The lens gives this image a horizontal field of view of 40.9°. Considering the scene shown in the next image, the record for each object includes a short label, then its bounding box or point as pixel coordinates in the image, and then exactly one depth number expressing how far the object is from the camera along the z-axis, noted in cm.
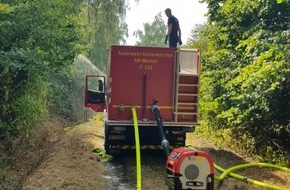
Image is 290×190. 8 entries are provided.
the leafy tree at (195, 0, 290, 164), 939
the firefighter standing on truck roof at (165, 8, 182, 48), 1171
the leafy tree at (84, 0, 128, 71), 3178
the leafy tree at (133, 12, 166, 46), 7125
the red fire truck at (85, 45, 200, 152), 1028
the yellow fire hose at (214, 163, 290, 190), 783
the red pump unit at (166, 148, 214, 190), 561
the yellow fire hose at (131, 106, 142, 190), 724
